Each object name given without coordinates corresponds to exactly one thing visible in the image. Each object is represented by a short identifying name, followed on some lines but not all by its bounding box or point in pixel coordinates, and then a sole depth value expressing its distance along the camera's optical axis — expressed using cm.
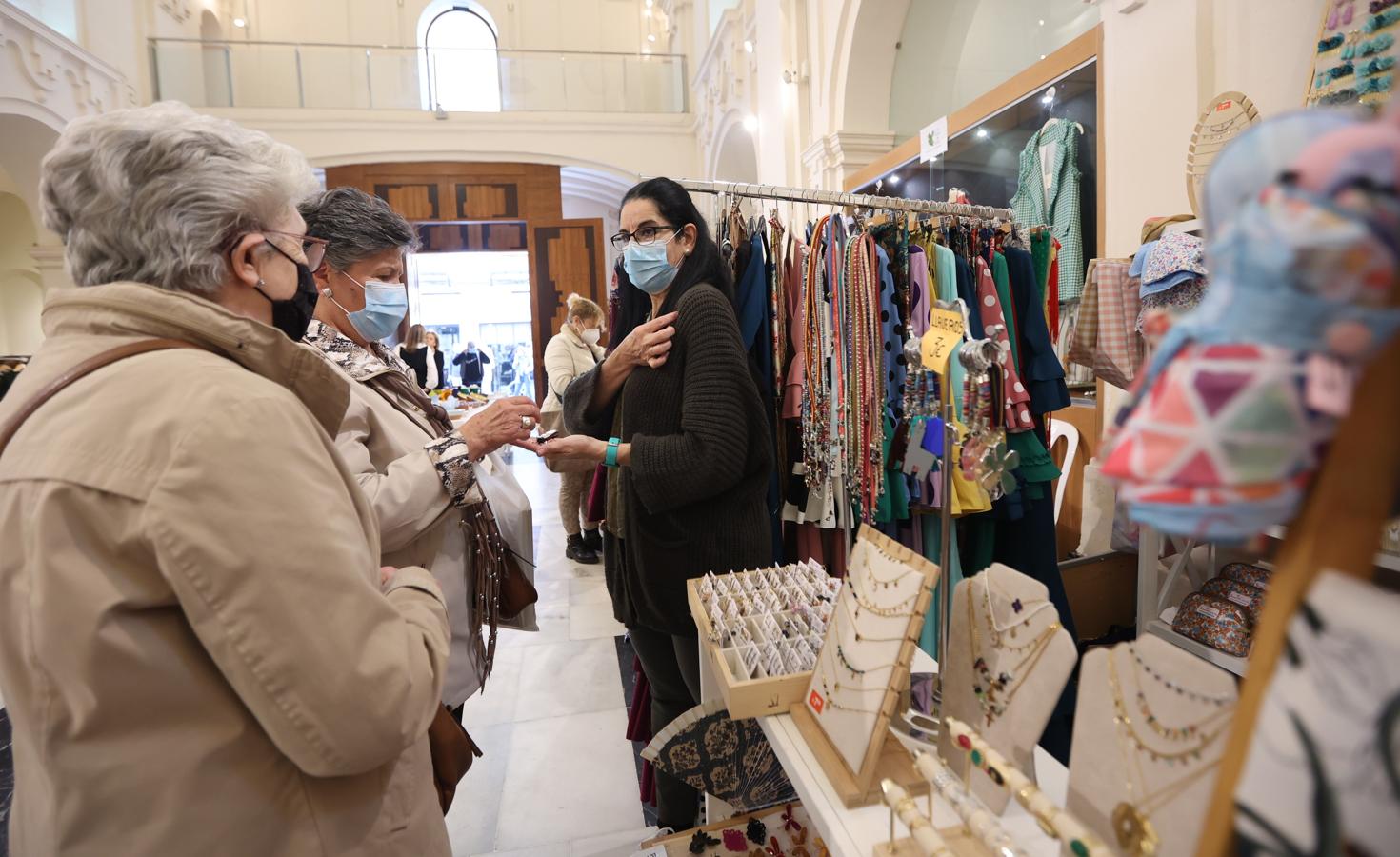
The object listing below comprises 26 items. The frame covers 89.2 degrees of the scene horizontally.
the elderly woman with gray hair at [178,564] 66
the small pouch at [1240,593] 158
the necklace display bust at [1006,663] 70
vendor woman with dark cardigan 145
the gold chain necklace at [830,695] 85
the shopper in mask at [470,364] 1033
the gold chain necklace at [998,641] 73
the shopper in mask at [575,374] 411
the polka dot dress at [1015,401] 204
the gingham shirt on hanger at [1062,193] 310
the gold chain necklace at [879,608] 75
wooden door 1017
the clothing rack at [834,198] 215
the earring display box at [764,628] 97
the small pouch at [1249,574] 163
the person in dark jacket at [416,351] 770
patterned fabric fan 117
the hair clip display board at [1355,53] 147
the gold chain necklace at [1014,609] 72
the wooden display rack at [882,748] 75
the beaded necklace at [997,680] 71
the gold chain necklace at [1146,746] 51
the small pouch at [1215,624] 159
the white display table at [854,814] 73
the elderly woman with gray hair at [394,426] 127
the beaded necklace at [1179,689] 50
